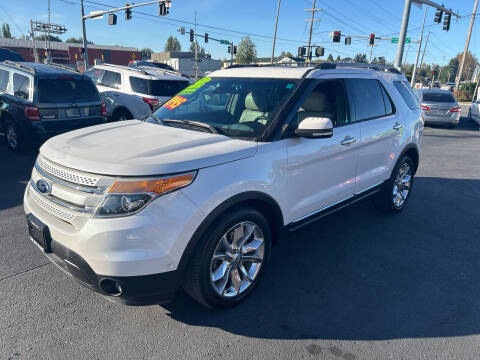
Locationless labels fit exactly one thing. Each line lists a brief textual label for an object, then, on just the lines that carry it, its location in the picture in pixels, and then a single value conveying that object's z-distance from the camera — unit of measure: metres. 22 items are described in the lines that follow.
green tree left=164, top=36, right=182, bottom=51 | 148.00
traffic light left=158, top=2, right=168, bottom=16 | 24.66
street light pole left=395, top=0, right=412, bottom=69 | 15.02
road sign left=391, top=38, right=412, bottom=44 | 28.11
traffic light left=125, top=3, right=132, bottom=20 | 26.92
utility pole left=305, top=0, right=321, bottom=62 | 42.81
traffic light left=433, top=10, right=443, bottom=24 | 23.70
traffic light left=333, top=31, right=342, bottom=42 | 27.25
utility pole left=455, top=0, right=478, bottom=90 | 37.91
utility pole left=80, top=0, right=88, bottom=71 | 28.99
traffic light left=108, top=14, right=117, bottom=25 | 26.34
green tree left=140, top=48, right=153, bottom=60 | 115.38
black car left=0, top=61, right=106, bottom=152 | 6.82
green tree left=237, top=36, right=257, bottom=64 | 66.12
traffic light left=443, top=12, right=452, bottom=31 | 25.17
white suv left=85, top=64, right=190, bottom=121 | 9.24
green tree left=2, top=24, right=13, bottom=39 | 112.94
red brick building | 66.88
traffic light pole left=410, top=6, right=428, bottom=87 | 35.65
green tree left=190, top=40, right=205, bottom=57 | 96.19
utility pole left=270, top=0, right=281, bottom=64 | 38.60
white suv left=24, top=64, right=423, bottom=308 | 2.29
